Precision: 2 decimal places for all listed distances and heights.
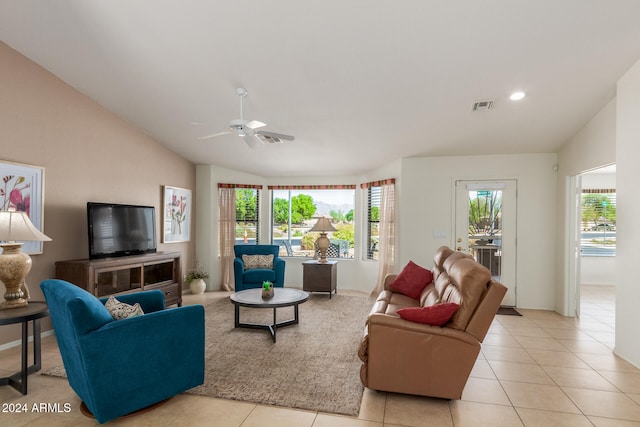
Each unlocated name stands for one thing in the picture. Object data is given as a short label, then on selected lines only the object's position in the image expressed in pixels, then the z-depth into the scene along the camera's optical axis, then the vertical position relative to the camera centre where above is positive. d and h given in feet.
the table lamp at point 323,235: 20.27 -1.19
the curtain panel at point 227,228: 21.75 -0.84
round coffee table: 12.44 -3.10
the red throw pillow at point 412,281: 13.69 -2.56
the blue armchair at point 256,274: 18.28 -3.08
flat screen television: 14.02 -0.67
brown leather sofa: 8.08 -2.98
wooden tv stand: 12.90 -2.43
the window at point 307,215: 22.94 -0.03
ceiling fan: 10.64 +2.61
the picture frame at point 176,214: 19.24 +0.00
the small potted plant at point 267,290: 13.43 -2.89
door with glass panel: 17.67 -0.50
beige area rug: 8.59 -4.34
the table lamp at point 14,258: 9.27 -1.17
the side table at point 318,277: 19.65 -3.41
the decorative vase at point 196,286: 20.33 -4.08
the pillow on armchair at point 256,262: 19.39 -2.57
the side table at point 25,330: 8.68 -3.03
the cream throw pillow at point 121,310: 7.84 -2.13
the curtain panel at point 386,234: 19.40 -1.05
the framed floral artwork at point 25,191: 11.53 +0.75
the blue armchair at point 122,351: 6.98 -2.89
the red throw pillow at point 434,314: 8.23 -2.29
